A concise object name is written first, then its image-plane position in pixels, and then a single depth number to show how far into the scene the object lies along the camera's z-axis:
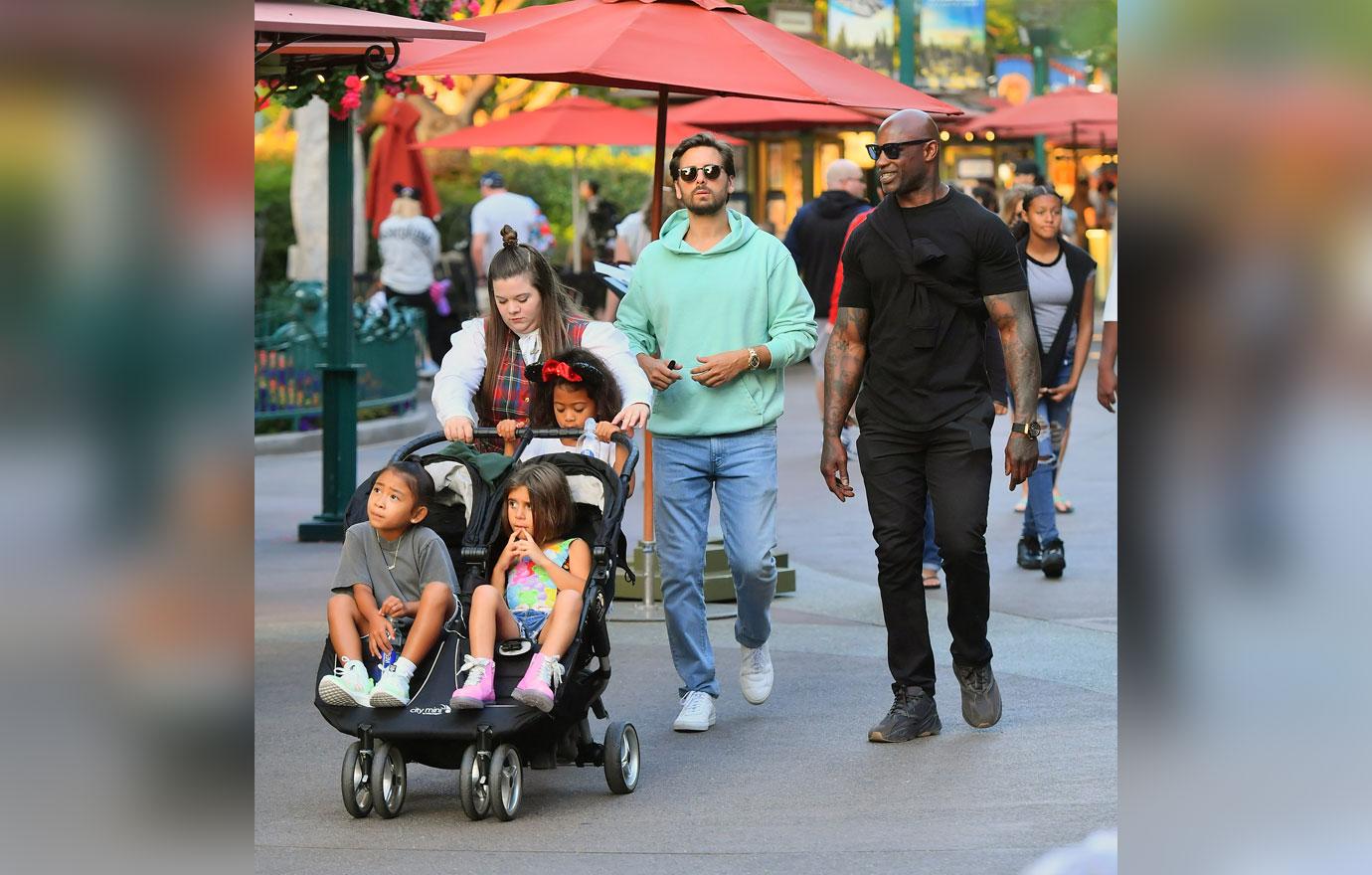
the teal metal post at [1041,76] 36.36
